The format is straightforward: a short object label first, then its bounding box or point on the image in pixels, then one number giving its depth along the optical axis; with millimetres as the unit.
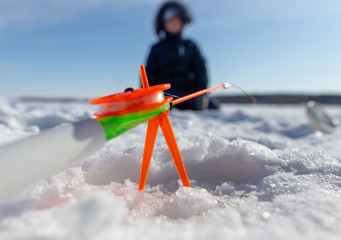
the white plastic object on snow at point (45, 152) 134
